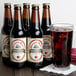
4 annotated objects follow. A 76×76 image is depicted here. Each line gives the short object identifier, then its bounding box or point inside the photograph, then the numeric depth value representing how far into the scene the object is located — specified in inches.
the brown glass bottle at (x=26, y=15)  41.9
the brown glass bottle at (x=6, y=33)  42.3
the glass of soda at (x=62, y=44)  38.4
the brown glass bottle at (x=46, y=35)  41.9
